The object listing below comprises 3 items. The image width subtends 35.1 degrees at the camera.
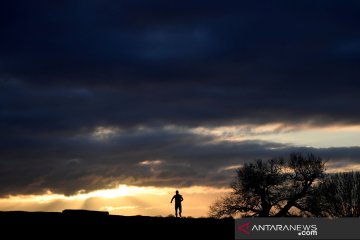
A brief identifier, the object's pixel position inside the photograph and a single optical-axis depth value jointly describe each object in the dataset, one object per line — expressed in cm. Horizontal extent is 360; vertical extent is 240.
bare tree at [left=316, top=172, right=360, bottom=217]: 7275
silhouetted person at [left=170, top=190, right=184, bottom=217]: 3939
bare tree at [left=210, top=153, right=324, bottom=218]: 7481
